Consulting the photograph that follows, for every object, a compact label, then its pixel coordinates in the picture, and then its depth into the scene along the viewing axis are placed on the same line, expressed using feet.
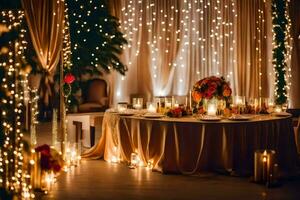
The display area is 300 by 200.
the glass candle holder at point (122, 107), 22.15
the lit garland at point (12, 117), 10.93
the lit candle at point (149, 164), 20.25
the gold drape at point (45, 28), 22.03
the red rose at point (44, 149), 15.92
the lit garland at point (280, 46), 32.58
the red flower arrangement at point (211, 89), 19.97
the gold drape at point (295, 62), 33.86
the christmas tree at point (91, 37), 30.12
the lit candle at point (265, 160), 17.89
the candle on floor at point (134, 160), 20.84
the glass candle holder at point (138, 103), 22.67
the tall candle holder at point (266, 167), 17.70
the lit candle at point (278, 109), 21.34
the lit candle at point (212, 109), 19.95
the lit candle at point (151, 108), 21.40
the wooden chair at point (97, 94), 32.53
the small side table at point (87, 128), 25.27
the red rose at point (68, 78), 23.57
